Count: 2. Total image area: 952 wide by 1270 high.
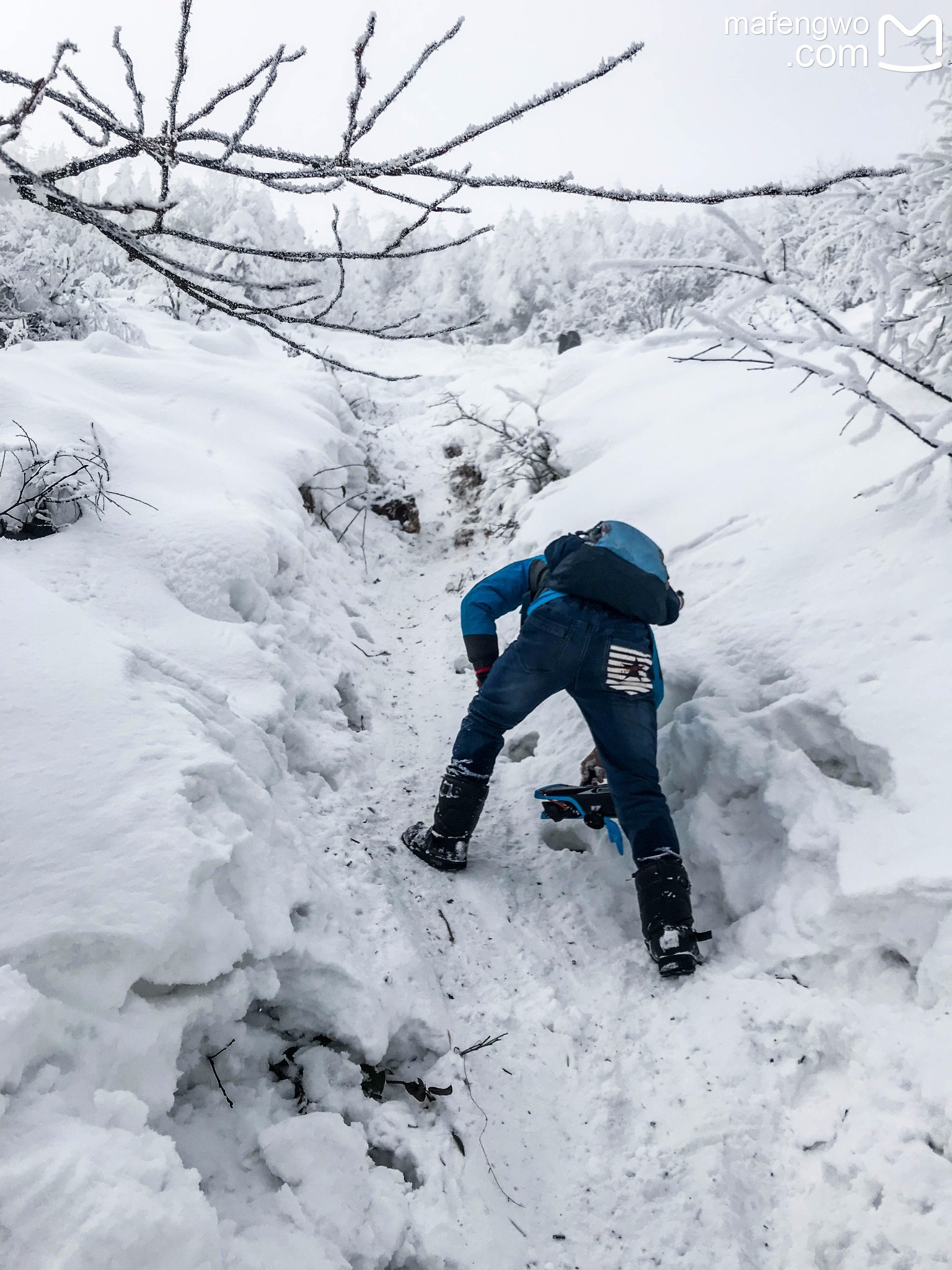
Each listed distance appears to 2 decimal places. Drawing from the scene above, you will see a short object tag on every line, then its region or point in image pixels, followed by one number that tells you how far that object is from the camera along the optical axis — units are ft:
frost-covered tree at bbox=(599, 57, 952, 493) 8.10
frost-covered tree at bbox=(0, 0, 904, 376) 3.26
